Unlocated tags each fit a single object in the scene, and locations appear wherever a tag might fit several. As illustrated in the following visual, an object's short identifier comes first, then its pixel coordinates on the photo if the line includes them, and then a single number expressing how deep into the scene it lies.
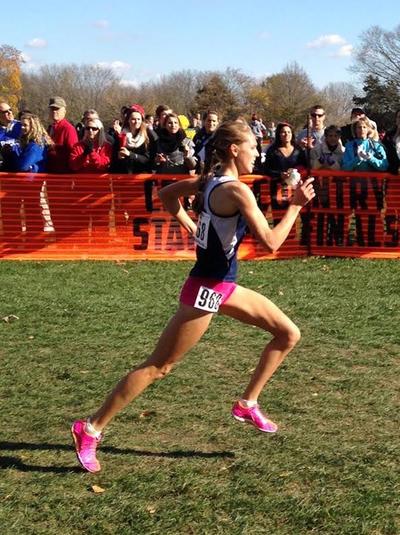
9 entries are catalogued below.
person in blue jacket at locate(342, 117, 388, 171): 10.76
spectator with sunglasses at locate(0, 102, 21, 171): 10.80
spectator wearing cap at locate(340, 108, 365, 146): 11.33
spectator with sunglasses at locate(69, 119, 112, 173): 10.76
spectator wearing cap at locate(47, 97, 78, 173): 10.89
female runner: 3.96
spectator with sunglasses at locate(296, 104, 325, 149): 11.40
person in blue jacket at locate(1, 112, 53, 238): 10.76
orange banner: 10.79
